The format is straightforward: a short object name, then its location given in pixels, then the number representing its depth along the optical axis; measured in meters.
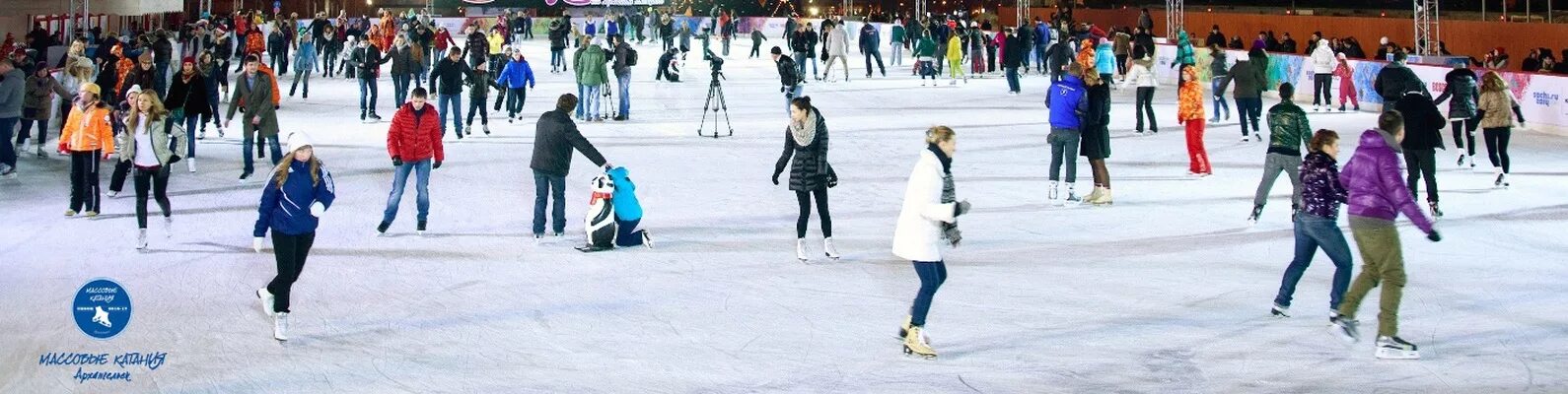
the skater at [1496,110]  15.35
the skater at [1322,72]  25.70
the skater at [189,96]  17.50
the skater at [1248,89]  20.72
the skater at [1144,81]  21.44
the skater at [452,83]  20.83
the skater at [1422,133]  13.88
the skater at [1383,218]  8.79
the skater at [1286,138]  13.12
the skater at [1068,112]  14.84
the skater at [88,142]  14.40
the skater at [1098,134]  15.11
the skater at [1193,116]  17.09
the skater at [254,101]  17.28
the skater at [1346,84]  25.64
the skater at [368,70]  23.81
